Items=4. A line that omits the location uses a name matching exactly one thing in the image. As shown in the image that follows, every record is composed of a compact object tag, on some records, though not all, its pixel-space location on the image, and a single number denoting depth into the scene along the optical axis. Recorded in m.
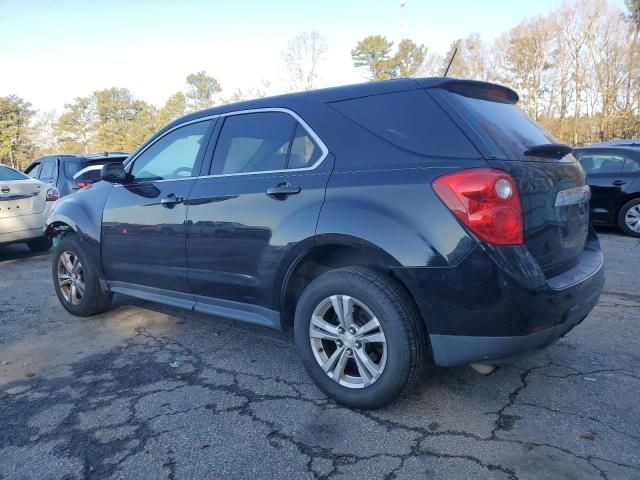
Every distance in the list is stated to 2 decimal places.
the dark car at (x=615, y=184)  8.27
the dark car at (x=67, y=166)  9.80
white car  7.27
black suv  2.38
